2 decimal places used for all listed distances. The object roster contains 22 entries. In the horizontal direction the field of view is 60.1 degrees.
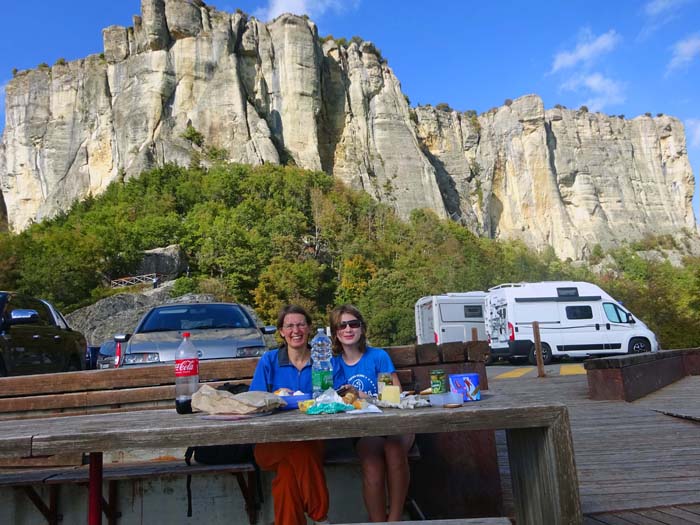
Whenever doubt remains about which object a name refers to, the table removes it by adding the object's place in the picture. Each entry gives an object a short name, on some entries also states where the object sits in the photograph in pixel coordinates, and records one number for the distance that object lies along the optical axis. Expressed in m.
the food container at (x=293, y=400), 2.91
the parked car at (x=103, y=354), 9.10
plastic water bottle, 3.34
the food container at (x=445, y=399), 2.69
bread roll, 2.76
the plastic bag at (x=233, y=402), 2.56
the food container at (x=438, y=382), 2.93
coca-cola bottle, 3.15
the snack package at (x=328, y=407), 2.57
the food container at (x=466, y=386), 2.89
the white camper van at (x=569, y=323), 19.61
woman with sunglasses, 3.09
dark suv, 7.41
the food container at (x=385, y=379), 3.22
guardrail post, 12.84
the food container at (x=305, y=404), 2.74
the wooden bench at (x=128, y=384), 4.02
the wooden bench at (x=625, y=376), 8.16
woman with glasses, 3.00
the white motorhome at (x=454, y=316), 23.19
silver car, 7.20
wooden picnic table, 2.30
